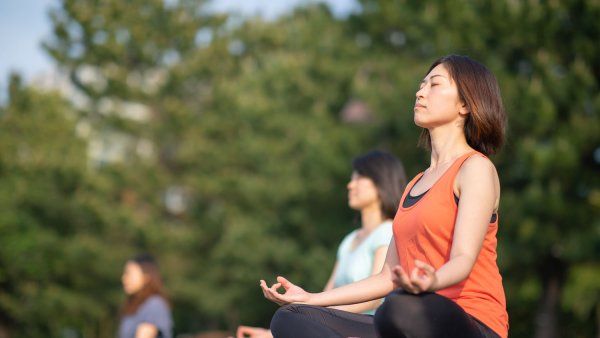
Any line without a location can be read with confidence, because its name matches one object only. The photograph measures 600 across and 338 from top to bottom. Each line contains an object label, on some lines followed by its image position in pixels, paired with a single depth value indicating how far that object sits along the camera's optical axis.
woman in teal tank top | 7.15
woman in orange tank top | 3.48
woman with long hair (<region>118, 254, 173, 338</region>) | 10.16
